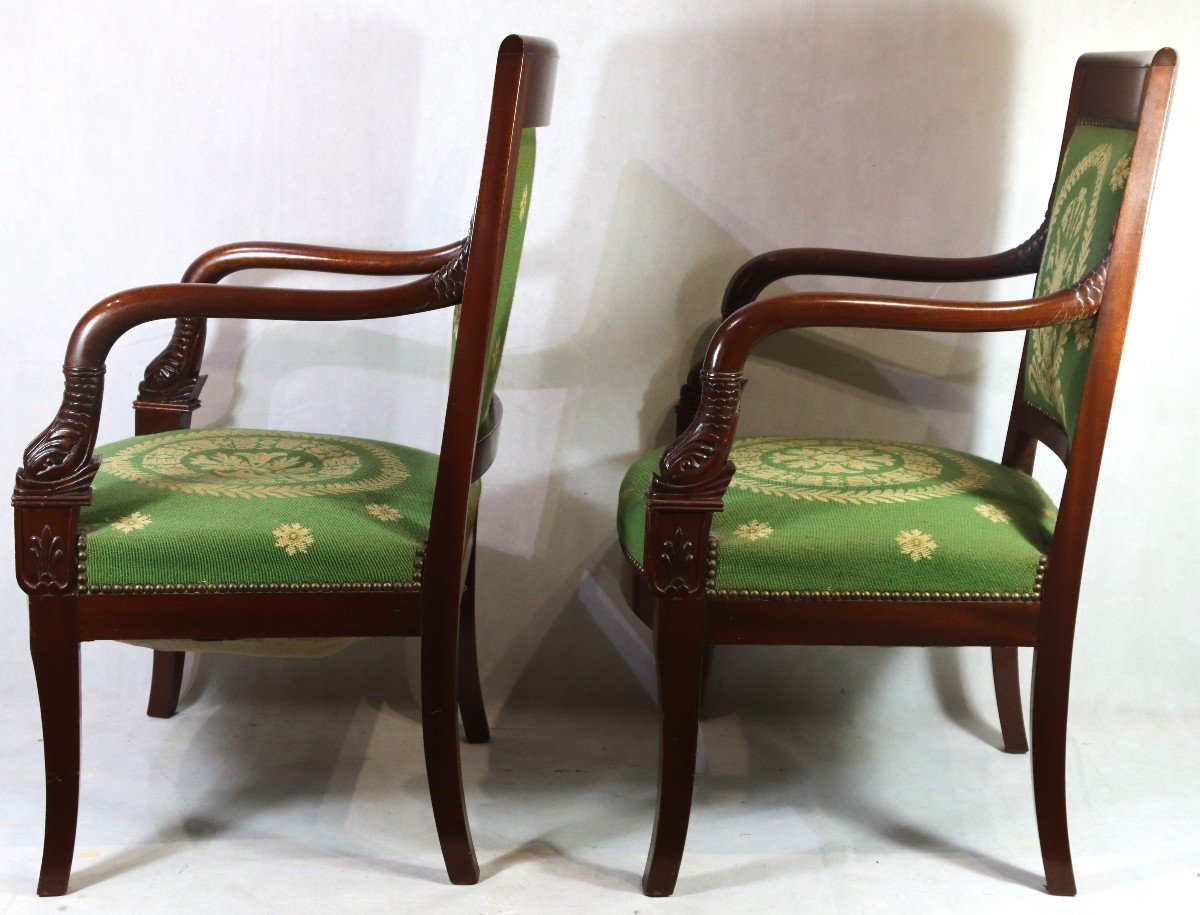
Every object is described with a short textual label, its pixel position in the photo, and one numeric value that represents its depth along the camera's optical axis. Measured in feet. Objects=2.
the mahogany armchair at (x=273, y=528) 5.00
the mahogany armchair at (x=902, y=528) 5.21
